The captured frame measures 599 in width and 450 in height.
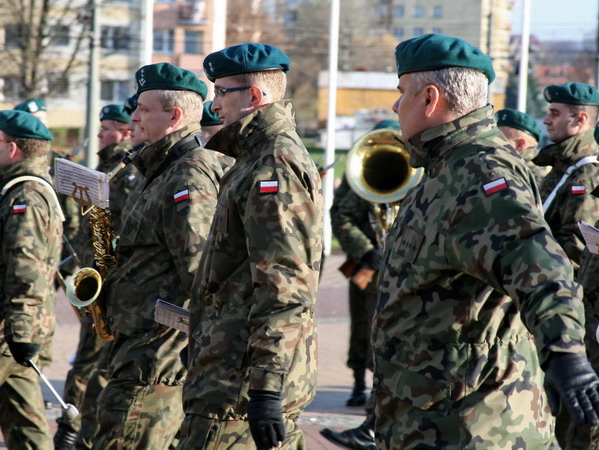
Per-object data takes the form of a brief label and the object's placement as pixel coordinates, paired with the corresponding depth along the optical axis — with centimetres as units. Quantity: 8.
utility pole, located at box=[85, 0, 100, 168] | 3107
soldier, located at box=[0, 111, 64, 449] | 1085
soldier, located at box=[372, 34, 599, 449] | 539
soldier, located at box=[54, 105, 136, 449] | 1334
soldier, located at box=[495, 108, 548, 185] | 1568
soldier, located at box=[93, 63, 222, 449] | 887
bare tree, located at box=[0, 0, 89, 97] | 4093
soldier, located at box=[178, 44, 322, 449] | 692
